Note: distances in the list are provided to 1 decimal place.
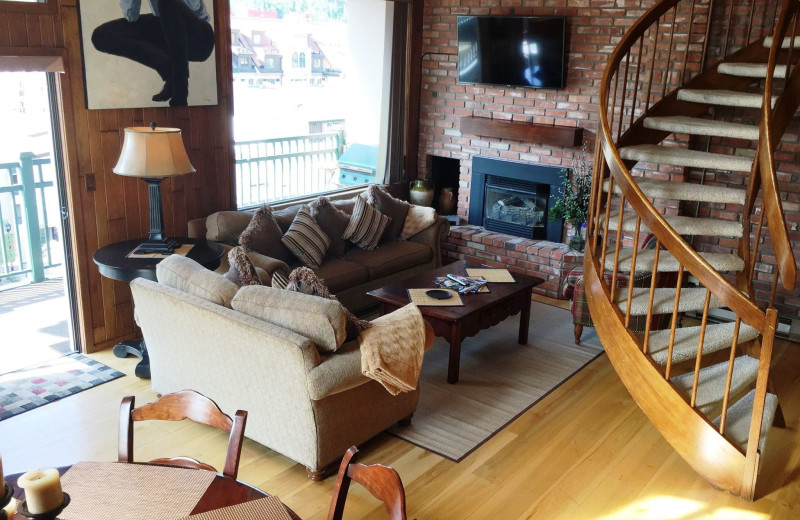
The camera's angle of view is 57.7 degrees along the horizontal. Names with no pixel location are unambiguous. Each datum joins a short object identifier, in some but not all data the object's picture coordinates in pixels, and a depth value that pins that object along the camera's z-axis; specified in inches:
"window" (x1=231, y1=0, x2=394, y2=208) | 266.1
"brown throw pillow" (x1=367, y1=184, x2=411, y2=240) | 239.3
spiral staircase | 132.7
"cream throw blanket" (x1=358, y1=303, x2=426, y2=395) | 129.2
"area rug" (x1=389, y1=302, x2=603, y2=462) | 152.1
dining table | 76.3
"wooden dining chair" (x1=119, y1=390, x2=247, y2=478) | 85.2
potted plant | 231.0
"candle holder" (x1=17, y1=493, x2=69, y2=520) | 59.9
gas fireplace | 256.4
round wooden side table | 163.8
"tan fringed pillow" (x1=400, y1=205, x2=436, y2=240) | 243.0
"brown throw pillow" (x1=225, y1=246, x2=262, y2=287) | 147.3
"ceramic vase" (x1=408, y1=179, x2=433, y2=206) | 277.9
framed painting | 176.4
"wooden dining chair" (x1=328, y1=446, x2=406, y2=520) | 69.8
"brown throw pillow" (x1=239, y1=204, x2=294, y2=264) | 197.5
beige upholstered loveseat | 126.5
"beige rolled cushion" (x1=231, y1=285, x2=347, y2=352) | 126.7
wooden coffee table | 172.1
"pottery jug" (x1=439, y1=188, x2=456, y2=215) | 284.2
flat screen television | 241.1
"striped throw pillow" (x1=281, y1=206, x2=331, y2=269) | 207.6
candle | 59.6
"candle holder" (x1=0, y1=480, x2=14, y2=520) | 58.9
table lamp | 163.6
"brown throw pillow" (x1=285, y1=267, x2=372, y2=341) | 134.6
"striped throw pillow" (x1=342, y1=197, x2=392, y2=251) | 227.6
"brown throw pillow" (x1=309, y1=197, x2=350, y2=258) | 220.5
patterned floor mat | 159.0
